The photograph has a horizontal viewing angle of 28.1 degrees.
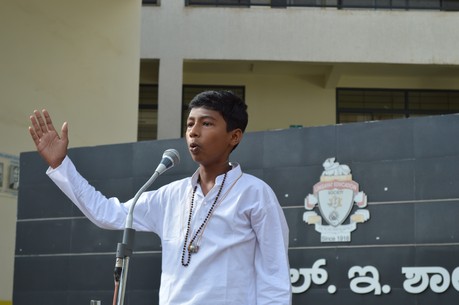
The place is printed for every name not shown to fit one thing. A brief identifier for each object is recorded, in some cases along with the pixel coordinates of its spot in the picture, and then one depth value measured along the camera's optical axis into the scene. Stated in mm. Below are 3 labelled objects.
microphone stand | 3641
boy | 3348
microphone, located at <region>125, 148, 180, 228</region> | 3639
